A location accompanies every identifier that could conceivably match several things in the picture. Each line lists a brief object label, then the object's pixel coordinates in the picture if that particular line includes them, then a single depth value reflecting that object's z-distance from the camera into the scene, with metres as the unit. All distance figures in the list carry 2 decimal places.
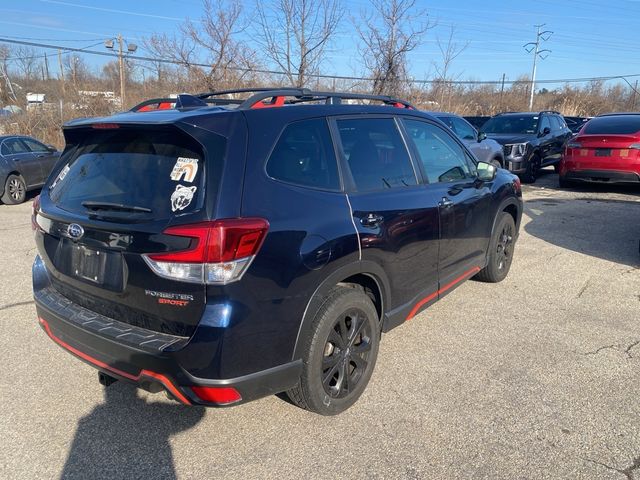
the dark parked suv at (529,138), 12.29
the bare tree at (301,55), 13.55
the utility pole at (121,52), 22.65
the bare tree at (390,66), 14.63
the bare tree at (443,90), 20.70
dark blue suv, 2.25
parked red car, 9.80
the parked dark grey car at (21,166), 10.83
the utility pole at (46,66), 32.88
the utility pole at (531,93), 41.94
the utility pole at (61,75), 22.34
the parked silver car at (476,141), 10.70
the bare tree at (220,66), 15.52
